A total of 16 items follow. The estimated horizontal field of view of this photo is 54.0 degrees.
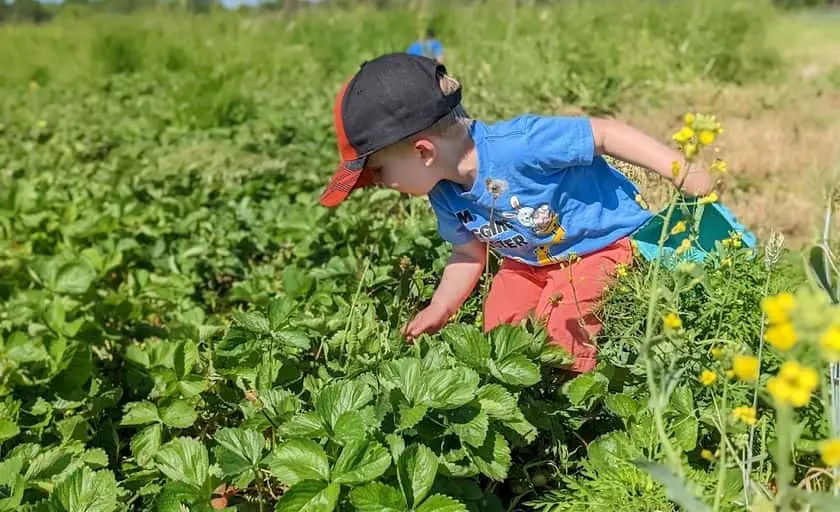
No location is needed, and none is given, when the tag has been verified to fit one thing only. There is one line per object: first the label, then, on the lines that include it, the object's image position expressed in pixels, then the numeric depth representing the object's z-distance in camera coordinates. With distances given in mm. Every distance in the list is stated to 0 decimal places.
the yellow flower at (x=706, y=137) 1174
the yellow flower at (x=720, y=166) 1492
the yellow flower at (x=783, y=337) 723
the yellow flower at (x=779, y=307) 741
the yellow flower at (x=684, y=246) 1503
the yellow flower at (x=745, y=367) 784
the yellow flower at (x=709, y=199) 1476
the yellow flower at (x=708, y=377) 1111
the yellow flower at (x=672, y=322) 1064
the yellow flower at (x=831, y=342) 694
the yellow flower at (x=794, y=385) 697
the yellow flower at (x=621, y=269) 1750
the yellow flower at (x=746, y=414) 1085
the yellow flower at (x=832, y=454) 723
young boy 1877
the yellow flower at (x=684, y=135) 1205
